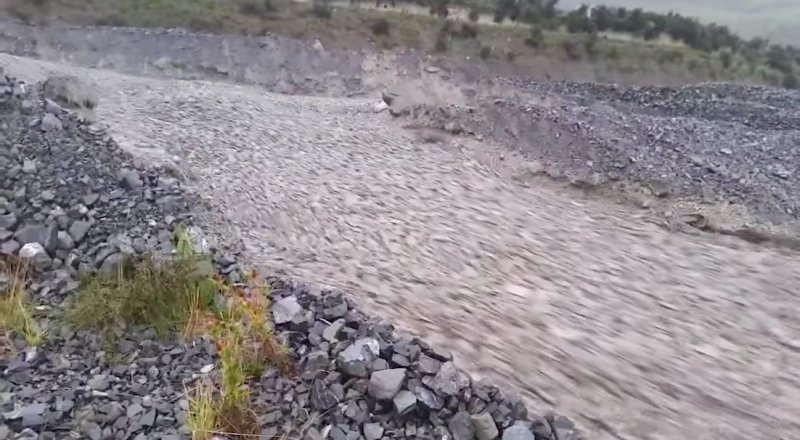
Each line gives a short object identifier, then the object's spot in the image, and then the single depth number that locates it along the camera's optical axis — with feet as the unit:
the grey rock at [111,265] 18.29
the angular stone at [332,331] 16.06
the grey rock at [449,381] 14.48
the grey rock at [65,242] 19.36
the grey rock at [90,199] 20.97
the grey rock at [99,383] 15.09
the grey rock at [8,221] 19.90
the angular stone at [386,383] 14.40
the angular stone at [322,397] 14.51
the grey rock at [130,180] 21.86
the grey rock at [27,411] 14.23
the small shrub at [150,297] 16.92
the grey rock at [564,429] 14.11
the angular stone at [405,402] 14.15
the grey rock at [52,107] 25.54
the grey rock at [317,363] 15.28
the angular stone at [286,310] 16.84
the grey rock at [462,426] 13.92
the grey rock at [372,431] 13.99
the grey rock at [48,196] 20.89
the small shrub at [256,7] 73.15
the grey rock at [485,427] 13.84
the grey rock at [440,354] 15.64
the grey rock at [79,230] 19.69
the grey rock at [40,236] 19.40
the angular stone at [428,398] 14.26
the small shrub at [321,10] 76.89
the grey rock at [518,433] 13.73
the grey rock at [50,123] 24.36
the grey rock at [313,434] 13.91
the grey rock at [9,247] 19.04
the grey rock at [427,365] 14.94
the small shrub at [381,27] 75.92
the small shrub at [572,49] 78.59
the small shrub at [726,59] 81.15
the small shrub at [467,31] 79.58
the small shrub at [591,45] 79.30
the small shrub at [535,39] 80.28
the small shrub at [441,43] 75.79
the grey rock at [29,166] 21.90
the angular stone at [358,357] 14.89
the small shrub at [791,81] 73.86
